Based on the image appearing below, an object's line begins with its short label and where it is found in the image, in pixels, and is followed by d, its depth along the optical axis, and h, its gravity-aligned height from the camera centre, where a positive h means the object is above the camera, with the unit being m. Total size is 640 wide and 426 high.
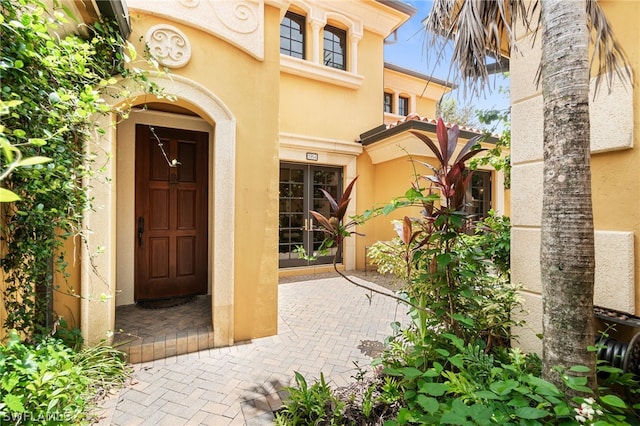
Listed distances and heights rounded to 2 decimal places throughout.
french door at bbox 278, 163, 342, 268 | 7.33 +0.17
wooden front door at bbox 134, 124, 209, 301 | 4.74 -0.05
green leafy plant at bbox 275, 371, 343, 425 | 2.25 -1.57
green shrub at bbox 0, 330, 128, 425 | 1.64 -1.12
